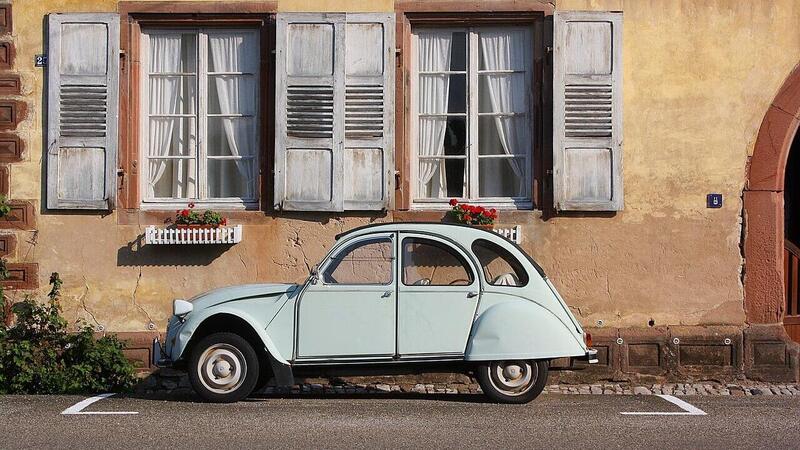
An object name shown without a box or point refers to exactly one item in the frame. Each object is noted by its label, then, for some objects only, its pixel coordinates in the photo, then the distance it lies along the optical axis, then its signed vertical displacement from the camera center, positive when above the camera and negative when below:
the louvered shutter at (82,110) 12.27 +1.15
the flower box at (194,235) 12.12 -0.04
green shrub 11.36 -1.12
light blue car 9.95 -0.71
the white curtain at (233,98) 12.62 +1.30
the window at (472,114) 12.56 +1.15
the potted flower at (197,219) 12.14 +0.11
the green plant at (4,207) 12.18 +0.22
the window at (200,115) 12.61 +1.13
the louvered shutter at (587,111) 12.15 +1.14
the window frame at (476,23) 12.31 +1.59
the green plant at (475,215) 12.05 +0.16
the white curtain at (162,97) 12.67 +1.31
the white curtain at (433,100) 12.61 +1.29
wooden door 13.29 -0.54
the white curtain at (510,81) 12.56 +1.47
